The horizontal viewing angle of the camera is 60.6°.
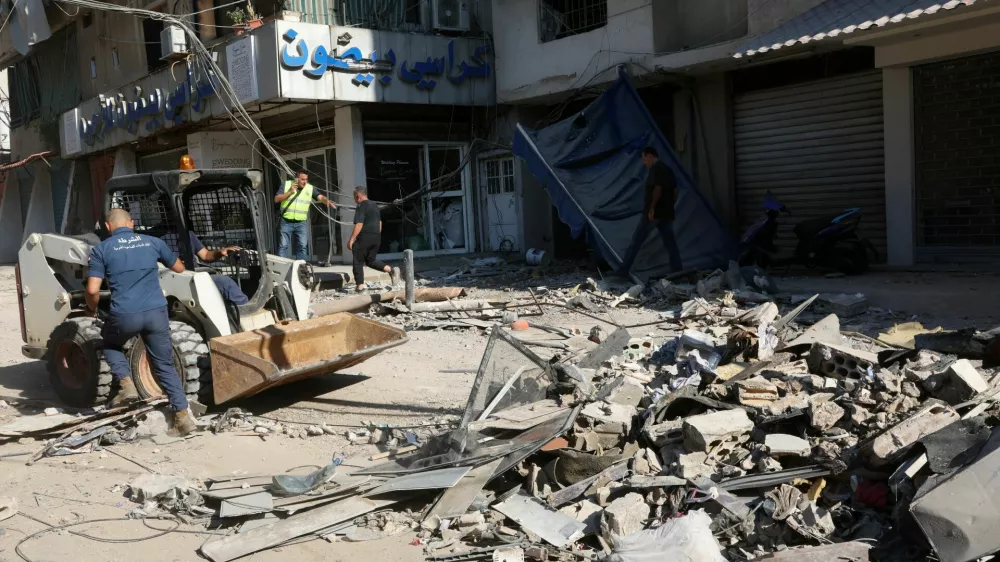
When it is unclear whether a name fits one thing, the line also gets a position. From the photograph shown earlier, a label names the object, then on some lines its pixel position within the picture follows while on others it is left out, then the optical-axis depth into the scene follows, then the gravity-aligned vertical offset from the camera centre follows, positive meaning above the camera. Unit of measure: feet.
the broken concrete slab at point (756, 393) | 17.78 -4.44
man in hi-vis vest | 44.55 +0.03
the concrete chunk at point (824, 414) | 15.98 -4.46
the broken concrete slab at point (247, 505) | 15.10 -5.21
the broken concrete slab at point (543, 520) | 13.89 -5.46
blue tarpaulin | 39.58 +0.46
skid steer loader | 21.79 -2.66
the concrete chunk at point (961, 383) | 16.37 -4.14
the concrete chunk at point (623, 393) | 18.88 -4.57
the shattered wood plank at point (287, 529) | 13.96 -5.40
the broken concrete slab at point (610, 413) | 17.19 -4.56
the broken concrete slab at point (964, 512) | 11.34 -4.64
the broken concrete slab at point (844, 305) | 28.81 -4.39
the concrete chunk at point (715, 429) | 15.64 -4.56
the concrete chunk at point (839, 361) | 19.11 -4.22
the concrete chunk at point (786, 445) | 14.98 -4.71
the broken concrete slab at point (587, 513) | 14.11 -5.46
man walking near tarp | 36.96 -0.91
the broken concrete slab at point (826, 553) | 12.09 -5.34
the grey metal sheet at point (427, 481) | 15.25 -5.03
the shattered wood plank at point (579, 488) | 15.11 -5.26
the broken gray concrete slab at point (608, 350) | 23.67 -4.62
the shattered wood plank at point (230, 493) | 15.74 -5.18
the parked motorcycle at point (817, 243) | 36.83 -2.94
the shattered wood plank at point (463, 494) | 14.93 -5.22
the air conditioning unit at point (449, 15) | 55.93 +12.06
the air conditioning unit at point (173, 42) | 56.29 +11.45
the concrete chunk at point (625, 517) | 13.74 -5.35
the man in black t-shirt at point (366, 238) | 41.86 -1.67
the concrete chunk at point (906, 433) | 14.02 -4.41
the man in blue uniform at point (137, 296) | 20.43 -1.88
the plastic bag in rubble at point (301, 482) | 15.79 -5.10
